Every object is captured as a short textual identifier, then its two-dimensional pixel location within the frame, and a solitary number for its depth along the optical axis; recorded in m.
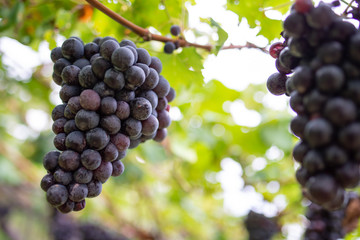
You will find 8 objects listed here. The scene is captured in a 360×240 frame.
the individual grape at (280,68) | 0.60
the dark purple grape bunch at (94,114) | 0.60
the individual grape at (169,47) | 0.74
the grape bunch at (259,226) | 1.29
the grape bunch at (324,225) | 0.96
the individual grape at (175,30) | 0.74
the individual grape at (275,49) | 0.63
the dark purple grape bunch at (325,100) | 0.51
